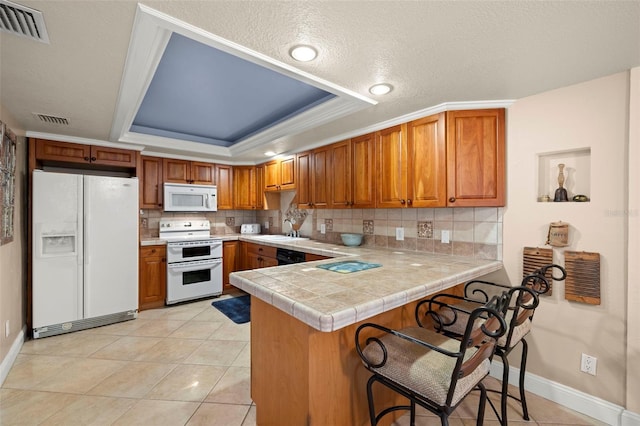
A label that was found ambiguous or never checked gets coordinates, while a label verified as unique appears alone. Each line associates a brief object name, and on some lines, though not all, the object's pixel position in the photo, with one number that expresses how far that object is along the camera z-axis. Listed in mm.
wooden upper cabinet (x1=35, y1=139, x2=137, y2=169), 3047
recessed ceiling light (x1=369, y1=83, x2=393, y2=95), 1919
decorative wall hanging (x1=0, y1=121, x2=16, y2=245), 2057
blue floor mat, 3418
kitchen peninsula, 1270
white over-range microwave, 4023
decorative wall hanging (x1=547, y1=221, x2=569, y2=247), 1908
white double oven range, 3797
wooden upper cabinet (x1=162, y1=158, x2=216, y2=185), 4105
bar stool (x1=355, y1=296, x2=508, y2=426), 1058
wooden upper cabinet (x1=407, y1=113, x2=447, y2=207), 2299
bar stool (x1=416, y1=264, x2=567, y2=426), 1479
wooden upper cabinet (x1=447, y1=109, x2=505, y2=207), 2189
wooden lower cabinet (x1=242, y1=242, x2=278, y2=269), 3814
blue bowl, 3238
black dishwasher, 3325
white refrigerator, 2848
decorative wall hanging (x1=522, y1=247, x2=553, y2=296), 1990
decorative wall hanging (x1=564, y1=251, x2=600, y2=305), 1810
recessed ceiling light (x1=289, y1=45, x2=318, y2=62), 1469
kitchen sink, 4042
